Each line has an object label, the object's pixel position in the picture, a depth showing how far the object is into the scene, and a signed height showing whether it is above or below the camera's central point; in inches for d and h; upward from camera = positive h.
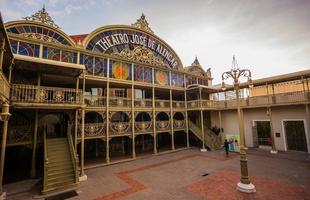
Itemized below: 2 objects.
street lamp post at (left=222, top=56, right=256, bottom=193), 321.4 -98.7
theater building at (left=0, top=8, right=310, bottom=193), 402.2 +53.5
